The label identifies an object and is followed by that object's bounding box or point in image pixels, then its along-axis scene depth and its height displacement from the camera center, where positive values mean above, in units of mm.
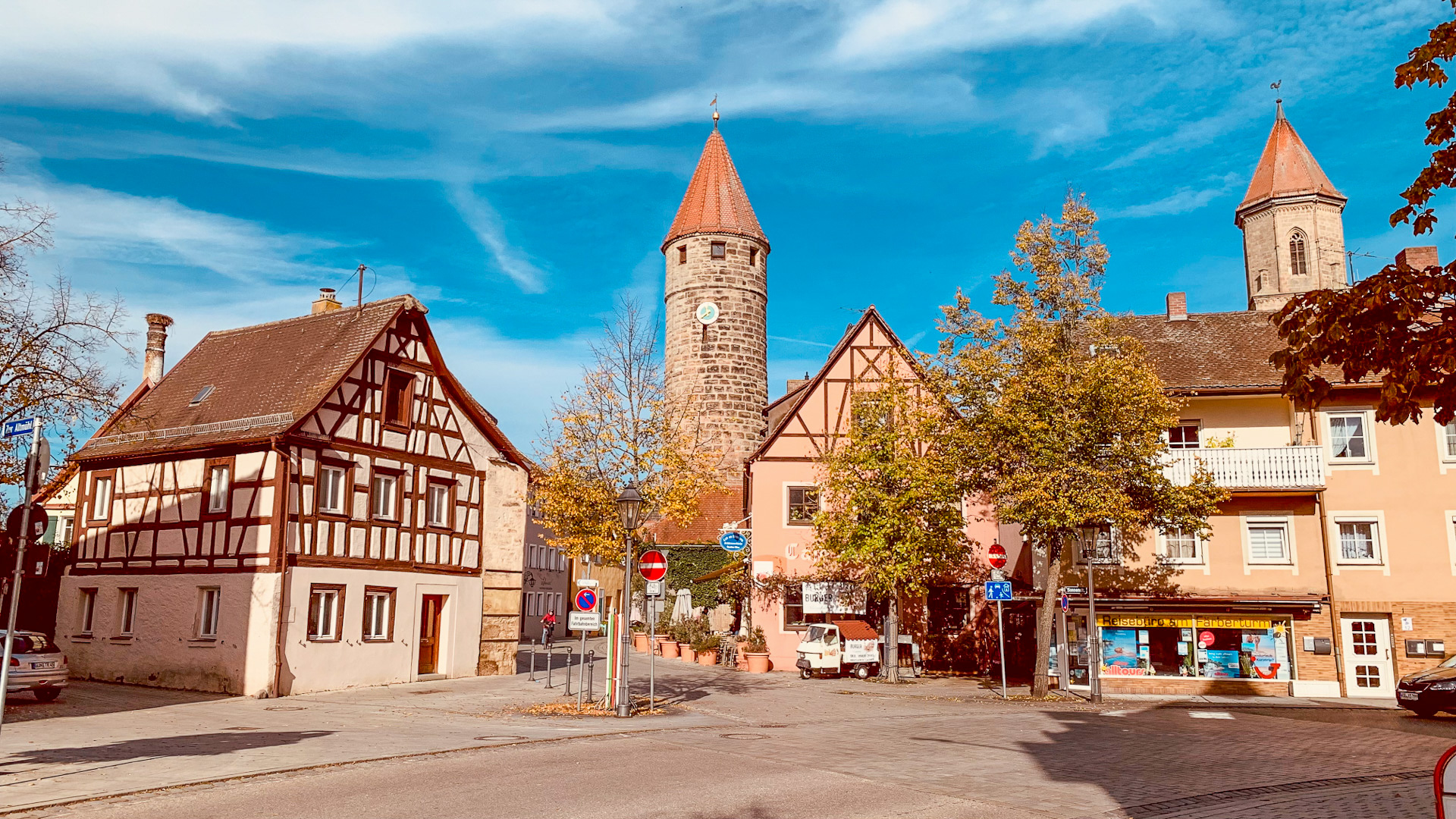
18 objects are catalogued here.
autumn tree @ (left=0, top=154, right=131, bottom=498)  17203 +3351
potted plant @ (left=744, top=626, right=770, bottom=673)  32875 -1487
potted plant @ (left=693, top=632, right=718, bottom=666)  35812 -1544
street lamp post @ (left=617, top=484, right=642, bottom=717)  18750 +613
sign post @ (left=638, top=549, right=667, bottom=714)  18438 +584
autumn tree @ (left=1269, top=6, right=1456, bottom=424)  7156 +1862
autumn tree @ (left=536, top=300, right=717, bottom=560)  21250 +2588
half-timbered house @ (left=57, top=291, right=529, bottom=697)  23438 +1771
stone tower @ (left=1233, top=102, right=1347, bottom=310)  55375 +19375
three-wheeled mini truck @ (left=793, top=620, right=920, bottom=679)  30859 -1397
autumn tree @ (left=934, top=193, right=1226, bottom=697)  23906 +3839
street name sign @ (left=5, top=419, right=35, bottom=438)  13312 +2057
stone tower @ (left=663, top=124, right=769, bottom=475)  49938 +13100
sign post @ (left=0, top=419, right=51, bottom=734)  12461 +1294
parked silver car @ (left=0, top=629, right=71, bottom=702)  19391 -1237
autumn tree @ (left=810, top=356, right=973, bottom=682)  27562 +2648
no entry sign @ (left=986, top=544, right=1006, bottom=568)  26547 +1178
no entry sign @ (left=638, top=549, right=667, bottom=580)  18438 +597
